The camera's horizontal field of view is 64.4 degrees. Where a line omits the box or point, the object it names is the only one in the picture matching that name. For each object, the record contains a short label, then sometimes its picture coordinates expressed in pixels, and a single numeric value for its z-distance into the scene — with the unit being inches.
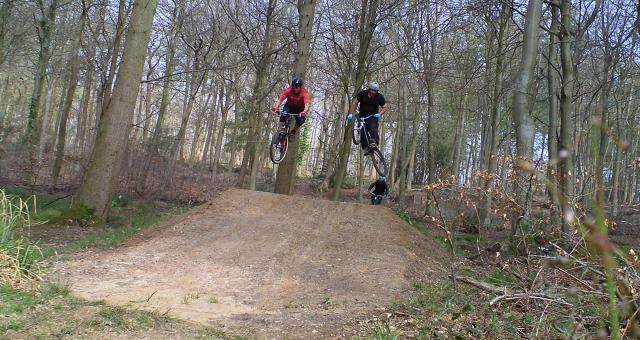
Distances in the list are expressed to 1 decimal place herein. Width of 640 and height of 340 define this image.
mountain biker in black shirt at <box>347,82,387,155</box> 414.9
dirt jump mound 217.9
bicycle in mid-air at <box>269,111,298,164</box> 446.6
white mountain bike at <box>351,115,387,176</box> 426.3
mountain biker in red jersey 421.7
